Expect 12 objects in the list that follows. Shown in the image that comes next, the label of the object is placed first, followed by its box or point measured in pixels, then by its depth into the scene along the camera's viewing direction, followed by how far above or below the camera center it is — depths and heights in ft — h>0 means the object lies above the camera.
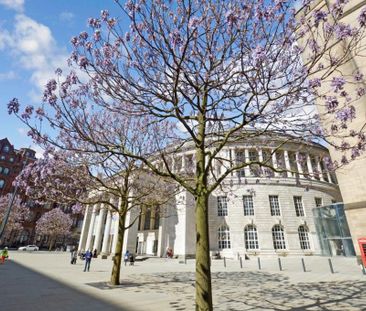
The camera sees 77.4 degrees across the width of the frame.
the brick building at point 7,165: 202.08 +70.04
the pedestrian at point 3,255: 71.16 -1.96
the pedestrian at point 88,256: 59.62 -1.73
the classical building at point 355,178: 53.26 +17.13
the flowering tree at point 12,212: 148.94 +22.18
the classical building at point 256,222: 110.13 +13.57
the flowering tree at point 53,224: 162.81 +16.91
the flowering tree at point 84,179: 28.55 +10.16
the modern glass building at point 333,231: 86.58 +8.13
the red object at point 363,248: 42.75 +0.87
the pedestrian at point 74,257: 81.31 -2.60
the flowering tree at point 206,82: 16.47 +13.58
